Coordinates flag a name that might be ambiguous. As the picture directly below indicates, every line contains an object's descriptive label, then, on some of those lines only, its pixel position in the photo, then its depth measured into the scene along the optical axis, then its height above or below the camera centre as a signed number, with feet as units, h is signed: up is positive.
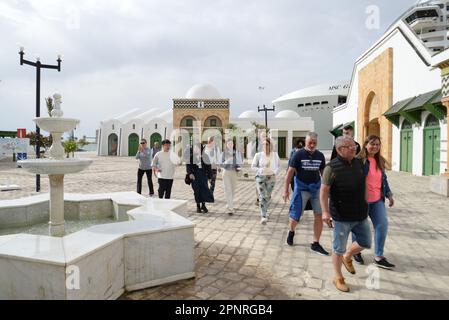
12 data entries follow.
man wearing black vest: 10.41 -1.50
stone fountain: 8.27 -3.12
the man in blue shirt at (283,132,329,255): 14.49 -1.24
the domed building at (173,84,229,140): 121.49 +16.70
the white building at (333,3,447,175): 46.21 +10.46
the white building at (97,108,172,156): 151.23 +10.91
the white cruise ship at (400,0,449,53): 172.04 +79.70
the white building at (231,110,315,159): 129.39 +12.03
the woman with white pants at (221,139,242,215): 22.18 -1.14
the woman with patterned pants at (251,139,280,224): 19.16 -1.22
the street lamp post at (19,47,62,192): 30.23 +8.87
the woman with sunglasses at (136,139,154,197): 30.27 -0.69
